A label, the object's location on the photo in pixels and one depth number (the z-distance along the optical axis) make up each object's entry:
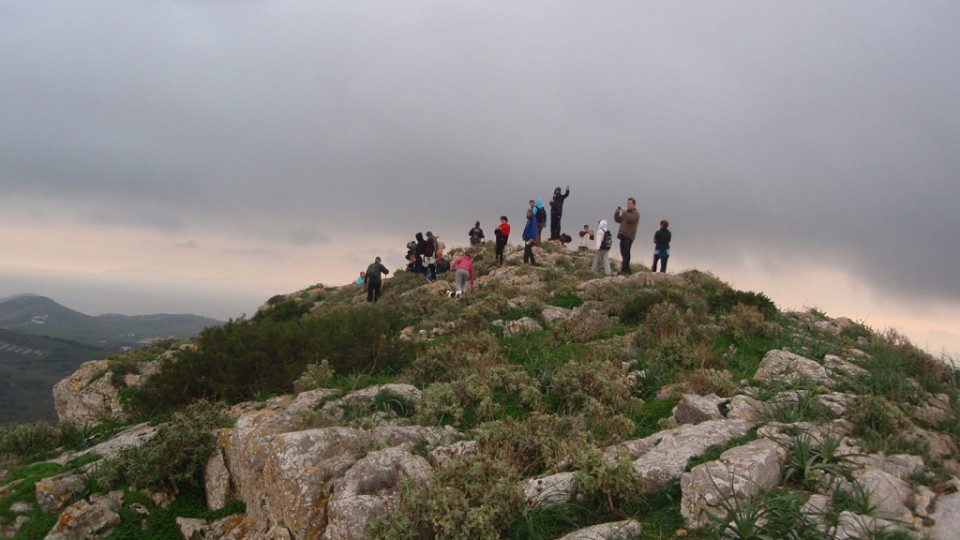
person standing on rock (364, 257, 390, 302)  23.95
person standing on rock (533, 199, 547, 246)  26.88
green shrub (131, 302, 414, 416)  11.42
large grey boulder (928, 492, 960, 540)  4.49
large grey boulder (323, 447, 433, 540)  5.79
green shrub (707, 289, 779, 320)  14.81
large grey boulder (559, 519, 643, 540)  4.80
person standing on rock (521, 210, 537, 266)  24.40
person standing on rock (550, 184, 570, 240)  28.67
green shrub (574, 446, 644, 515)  5.36
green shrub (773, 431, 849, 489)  5.16
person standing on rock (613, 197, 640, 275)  19.59
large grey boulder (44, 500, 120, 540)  7.42
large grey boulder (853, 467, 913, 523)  4.64
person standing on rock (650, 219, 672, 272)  21.28
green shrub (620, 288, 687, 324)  14.28
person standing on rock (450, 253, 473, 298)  19.98
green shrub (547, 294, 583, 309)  17.14
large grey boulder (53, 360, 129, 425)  14.68
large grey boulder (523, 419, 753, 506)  5.61
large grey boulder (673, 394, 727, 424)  7.30
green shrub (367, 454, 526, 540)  5.20
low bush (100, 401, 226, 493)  7.98
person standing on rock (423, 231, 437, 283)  26.83
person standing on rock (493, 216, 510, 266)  23.40
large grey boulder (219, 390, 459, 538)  6.38
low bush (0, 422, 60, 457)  10.45
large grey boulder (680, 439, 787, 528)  4.88
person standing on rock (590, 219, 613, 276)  21.75
